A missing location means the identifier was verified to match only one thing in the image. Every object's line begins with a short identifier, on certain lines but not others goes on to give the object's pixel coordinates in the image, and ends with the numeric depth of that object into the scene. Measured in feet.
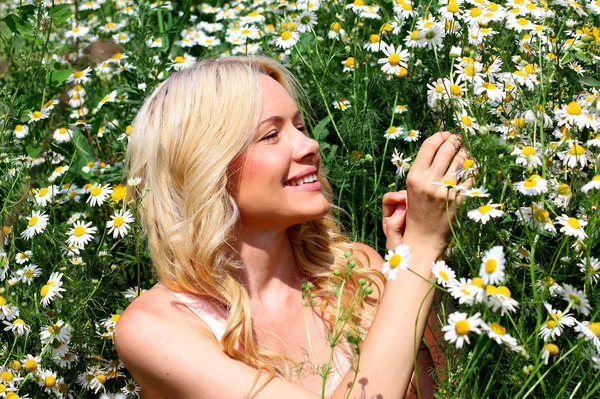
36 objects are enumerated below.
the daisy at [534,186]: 4.97
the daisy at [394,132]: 8.05
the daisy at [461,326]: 4.51
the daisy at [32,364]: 7.18
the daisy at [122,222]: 7.34
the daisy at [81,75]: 9.33
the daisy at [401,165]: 6.42
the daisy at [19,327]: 7.30
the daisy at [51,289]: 7.34
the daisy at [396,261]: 4.88
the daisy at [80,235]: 7.88
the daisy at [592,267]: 5.22
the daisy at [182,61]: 9.95
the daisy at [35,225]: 7.78
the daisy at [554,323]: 4.90
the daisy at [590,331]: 4.83
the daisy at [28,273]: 7.72
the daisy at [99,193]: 8.18
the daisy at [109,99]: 9.09
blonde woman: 5.87
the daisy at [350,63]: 8.54
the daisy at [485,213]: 5.07
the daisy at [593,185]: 4.95
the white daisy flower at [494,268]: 4.44
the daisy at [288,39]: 8.84
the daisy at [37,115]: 9.05
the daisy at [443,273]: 4.97
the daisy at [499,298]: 4.61
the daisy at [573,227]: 5.09
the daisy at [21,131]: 8.88
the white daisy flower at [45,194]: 8.23
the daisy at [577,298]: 5.00
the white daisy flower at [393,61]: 7.39
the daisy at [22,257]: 7.85
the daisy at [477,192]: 5.12
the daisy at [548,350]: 4.75
